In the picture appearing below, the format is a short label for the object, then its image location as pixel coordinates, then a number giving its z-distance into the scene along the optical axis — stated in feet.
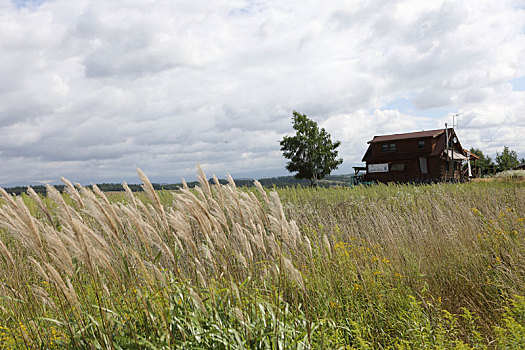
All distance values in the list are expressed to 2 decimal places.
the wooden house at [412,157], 122.42
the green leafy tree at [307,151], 131.54
